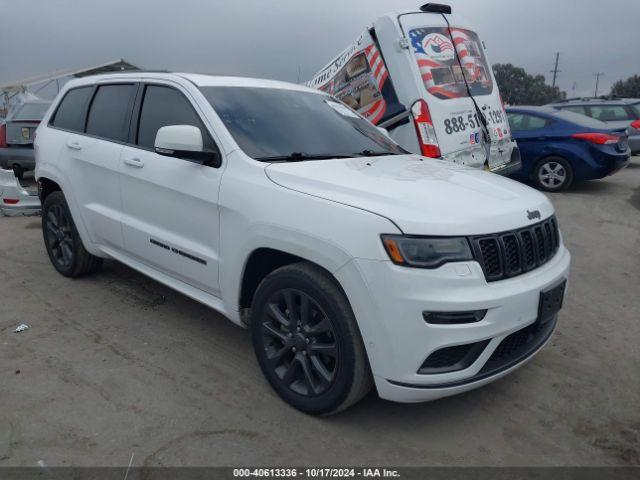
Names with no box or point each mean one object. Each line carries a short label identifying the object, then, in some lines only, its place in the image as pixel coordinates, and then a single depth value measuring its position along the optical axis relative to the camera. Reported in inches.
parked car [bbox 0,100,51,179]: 378.9
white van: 245.4
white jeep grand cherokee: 97.7
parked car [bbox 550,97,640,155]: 473.4
